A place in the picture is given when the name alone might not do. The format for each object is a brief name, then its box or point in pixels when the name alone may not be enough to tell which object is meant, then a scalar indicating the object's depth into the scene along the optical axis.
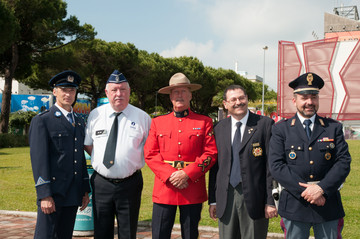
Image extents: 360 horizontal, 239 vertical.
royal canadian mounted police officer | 3.73
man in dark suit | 3.55
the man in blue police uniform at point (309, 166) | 3.22
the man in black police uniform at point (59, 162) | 3.51
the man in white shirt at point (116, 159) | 3.85
